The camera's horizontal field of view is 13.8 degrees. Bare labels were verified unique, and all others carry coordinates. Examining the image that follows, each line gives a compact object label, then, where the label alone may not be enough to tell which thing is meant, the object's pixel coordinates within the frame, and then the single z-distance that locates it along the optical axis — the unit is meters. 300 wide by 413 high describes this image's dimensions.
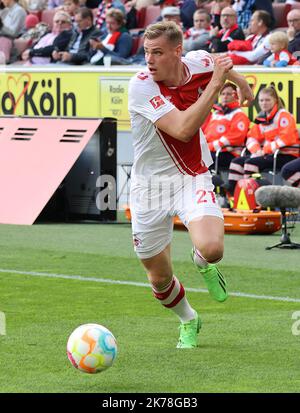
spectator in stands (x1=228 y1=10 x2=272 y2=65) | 18.78
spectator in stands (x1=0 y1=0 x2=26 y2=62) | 24.31
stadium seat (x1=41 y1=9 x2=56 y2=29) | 24.59
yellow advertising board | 17.69
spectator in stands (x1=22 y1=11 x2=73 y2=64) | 22.19
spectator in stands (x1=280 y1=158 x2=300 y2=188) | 16.70
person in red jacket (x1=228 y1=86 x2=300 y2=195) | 17.09
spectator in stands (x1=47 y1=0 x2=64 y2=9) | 25.08
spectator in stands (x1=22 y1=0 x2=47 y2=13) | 25.11
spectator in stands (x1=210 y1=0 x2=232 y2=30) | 20.28
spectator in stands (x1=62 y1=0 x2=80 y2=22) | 23.31
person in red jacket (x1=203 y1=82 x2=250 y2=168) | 17.95
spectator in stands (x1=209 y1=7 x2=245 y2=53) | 19.36
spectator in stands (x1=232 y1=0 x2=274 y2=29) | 19.95
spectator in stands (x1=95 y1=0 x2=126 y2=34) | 22.17
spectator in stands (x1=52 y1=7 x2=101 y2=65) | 21.66
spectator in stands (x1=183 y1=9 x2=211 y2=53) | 20.02
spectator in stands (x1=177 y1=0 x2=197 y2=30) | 21.42
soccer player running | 8.21
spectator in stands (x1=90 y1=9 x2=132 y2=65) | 21.06
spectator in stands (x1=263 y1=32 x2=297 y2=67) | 17.88
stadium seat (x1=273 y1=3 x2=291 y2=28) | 20.48
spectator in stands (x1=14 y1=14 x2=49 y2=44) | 23.77
